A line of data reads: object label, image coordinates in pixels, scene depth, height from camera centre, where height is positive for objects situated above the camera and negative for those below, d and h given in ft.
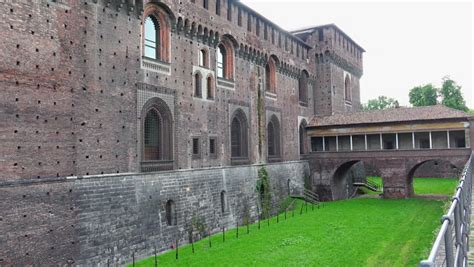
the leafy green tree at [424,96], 164.76 +22.95
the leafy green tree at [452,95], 157.00 +21.80
